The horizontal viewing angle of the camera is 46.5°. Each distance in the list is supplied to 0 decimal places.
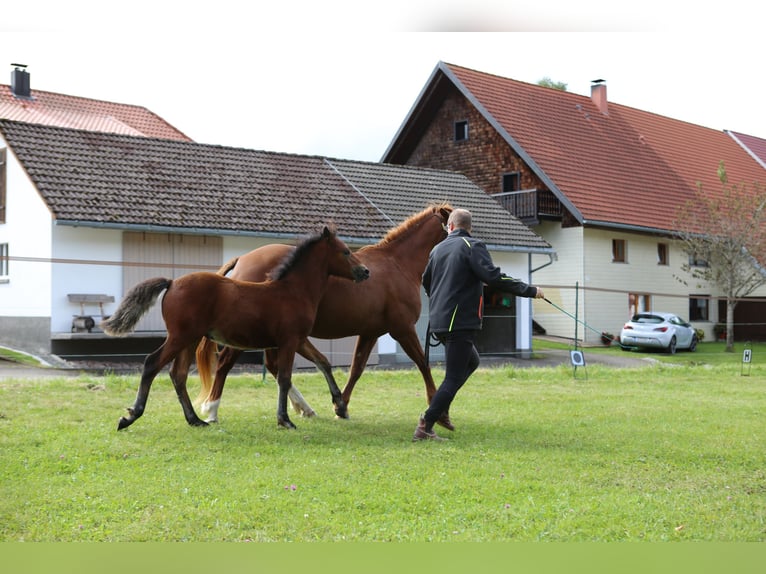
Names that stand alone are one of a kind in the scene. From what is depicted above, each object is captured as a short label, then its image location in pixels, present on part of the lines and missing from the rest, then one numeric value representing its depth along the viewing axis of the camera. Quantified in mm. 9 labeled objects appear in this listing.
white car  27875
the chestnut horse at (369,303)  9391
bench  18016
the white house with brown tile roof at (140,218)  18406
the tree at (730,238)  29938
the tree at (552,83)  56106
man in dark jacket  7859
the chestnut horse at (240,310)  7965
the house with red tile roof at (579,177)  30844
